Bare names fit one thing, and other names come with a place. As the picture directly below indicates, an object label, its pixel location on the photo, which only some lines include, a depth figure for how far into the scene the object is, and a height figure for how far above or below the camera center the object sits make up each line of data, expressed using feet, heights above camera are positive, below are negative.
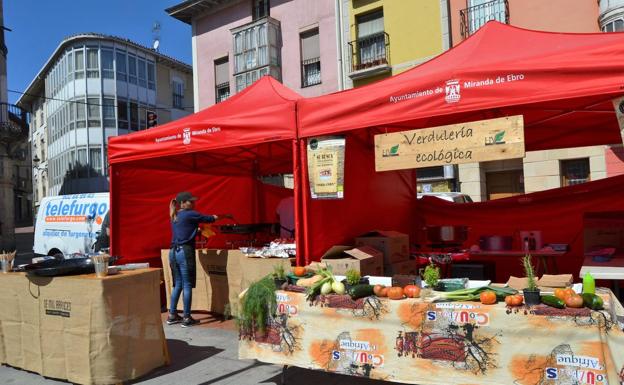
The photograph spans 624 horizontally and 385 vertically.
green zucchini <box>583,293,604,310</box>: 9.65 -2.23
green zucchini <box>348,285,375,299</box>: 11.93 -2.24
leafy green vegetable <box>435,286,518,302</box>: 10.91 -2.25
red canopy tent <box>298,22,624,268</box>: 11.69 +2.88
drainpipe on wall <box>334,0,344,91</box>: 56.54 +19.42
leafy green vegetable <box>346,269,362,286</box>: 12.62 -2.00
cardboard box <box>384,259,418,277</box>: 17.43 -2.56
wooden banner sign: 12.41 +1.53
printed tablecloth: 9.50 -3.23
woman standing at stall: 20.45 -1.69
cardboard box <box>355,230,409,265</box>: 17.51 -1.58
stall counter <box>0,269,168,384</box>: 13.67 -3.35
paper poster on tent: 15.47 +1.23
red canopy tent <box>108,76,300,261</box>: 17.69 +2.37
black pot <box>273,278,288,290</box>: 13.56 -2.19
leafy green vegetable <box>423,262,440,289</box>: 12.25 -2.00
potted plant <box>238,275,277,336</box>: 13.12 -2.81
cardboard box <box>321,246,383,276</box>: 14.89 -1.84
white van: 39.32 -0.68
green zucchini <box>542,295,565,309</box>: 9.95 -2.26
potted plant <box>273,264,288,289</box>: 13.65 -2.09
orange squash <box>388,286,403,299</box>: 11.50 -2.23
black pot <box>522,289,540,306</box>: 10.23 -2.20
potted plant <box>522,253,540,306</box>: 10.24 -2.12
